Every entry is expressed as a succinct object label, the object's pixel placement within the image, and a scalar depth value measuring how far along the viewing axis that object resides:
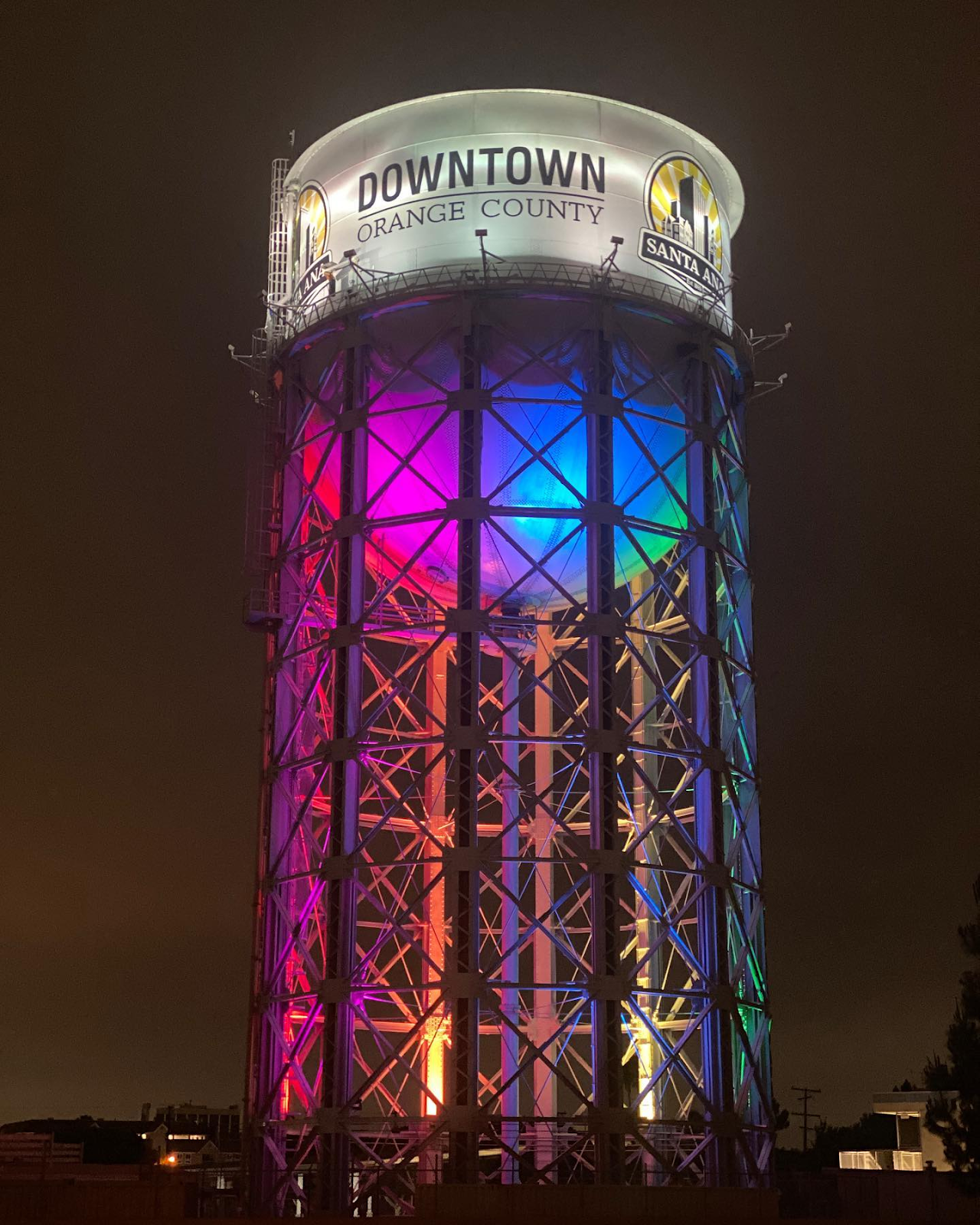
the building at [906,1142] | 58.09
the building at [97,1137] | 75.94
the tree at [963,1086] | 32.91
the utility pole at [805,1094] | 86.69
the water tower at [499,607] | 34.81
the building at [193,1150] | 86.31
